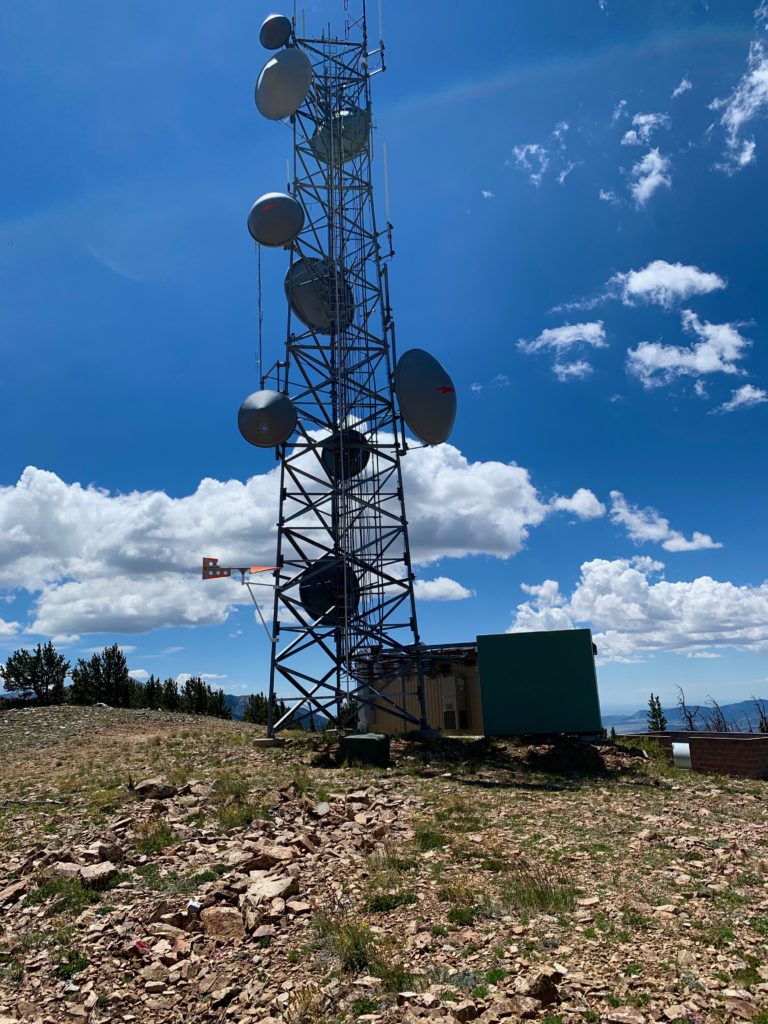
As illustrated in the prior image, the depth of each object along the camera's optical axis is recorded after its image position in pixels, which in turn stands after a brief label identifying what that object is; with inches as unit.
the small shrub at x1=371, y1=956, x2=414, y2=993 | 311.7
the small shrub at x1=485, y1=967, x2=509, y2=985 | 305.4
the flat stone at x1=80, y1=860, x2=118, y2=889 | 430.9
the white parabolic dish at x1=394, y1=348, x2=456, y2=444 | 984.3
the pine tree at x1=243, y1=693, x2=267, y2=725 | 2158.0
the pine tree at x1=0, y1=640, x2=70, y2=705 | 2034.9
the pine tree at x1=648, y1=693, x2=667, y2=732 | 1920.5
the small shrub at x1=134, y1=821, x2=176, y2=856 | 478.0
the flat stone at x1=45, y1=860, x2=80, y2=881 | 438.3
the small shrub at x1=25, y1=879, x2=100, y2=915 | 406.9
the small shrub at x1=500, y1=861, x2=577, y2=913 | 367.9
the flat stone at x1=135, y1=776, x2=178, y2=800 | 605.9
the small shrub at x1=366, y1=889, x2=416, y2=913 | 384.8
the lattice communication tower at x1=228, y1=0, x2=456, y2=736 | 995.3
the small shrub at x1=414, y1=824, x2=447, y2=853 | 474.6
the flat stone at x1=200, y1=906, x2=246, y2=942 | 370.3
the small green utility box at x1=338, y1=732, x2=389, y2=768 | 795.4
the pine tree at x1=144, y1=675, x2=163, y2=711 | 2388.0
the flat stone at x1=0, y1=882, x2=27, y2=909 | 419.5
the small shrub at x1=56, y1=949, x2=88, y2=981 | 351.6
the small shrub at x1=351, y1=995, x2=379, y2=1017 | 299.0
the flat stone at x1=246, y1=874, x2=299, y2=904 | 397.7
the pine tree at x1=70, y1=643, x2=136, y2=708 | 2274.9
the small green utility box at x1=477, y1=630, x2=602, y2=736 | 900.0
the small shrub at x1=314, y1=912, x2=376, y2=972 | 333.4
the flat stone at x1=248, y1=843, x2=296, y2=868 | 446.6
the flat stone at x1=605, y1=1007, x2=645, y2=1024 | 268.1
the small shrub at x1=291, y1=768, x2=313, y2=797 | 626.2
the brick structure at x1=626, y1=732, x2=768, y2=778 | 765.9
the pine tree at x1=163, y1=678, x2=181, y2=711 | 2421.3
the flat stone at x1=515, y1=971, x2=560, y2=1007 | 288.4
